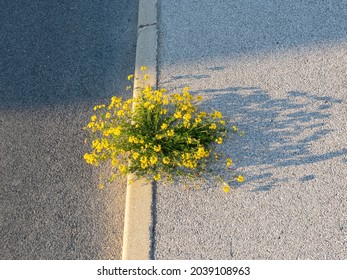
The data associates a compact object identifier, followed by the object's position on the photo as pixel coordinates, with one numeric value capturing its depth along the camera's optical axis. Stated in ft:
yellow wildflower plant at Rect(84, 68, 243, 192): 9.46
